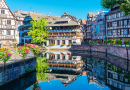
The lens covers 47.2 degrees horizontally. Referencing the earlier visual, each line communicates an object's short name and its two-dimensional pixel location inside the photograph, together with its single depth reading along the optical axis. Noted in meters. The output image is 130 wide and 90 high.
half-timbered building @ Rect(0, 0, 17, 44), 45.78
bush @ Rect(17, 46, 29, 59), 17.86
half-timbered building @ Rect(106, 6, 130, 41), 45.00
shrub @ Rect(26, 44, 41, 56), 20.98
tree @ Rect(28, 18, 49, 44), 58.06
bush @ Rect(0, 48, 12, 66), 14.01
